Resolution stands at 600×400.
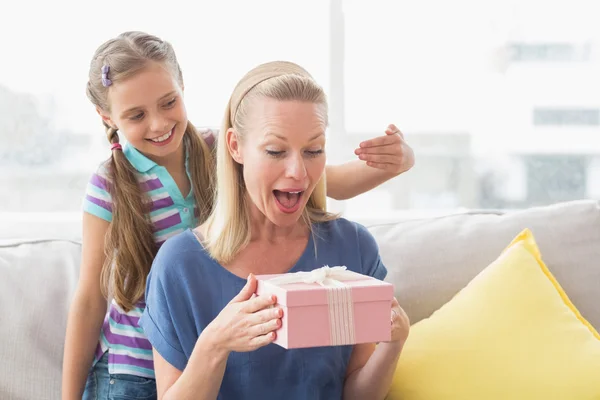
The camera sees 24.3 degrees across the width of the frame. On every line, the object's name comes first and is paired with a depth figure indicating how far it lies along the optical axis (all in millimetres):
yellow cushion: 1998
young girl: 1999
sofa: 2161
